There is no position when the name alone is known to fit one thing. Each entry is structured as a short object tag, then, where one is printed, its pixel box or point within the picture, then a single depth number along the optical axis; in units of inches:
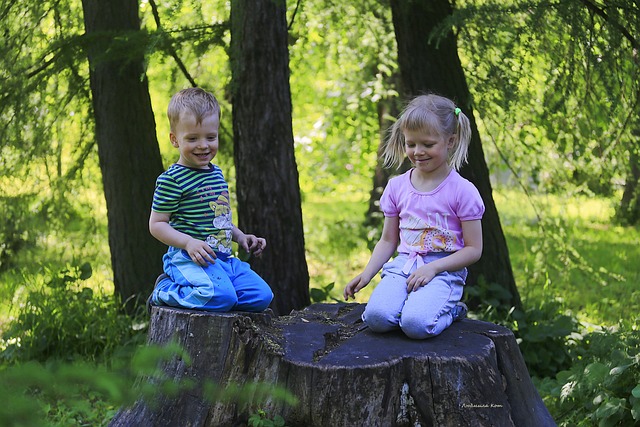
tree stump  128.6
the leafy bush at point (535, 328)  214.1
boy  141.8
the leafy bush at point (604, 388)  158.1
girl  141.5
